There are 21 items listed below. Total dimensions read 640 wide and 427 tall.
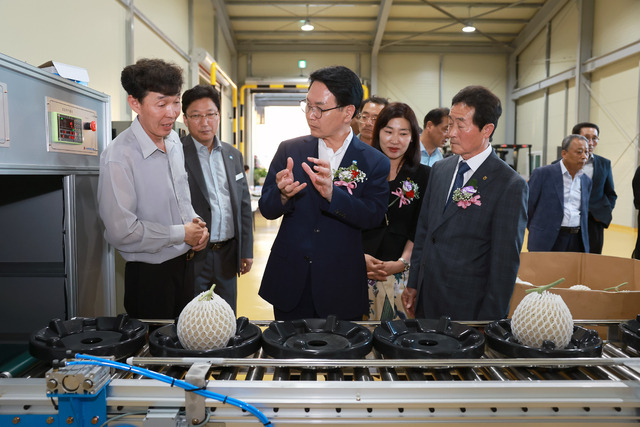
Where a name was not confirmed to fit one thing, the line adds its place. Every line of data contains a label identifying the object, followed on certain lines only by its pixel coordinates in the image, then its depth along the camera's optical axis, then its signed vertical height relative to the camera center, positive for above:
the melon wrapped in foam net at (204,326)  0.93 -0.27
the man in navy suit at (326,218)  1.70 -0.11
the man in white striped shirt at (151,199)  1.78 -0.05
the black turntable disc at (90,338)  0.91 -0.31
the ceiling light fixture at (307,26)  11.31 +3.72
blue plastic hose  0.77 -0.32
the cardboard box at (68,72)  1.80 +0.43
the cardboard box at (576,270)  2.19 -0.40
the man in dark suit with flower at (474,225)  1.73 -0.14
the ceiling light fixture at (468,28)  11.48 +3.76
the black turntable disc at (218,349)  0.90 -0.31
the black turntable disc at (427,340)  0.92 -0.31
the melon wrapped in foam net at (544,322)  0.96 -0.27
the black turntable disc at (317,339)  0.91 -0.31
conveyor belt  0.79 -0.35
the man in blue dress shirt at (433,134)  3.13 +0.35
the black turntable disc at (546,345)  0.93 -0.31
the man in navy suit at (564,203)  3.81 -0.13
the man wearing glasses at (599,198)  4.15 -0.09
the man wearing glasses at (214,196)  2.66 -0.06
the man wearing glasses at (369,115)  3.14 +0.46
